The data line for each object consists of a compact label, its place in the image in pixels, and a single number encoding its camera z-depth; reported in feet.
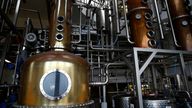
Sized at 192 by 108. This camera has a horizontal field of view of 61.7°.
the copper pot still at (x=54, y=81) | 4.51
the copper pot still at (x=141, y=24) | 6.84
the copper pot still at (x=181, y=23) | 7.50
